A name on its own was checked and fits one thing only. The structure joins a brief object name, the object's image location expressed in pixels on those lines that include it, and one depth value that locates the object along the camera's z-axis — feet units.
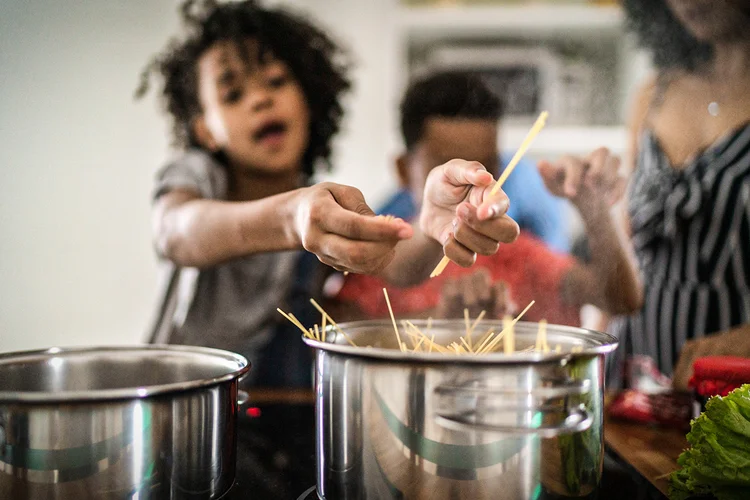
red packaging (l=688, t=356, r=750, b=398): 2.61
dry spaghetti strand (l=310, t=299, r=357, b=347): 2.36
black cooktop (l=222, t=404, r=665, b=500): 2.34
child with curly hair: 4.22
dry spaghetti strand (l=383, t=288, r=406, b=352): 2.44
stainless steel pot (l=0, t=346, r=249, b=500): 1.70
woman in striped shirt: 5.06
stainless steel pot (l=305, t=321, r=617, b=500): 1.72
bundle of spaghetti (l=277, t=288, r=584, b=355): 2.34
